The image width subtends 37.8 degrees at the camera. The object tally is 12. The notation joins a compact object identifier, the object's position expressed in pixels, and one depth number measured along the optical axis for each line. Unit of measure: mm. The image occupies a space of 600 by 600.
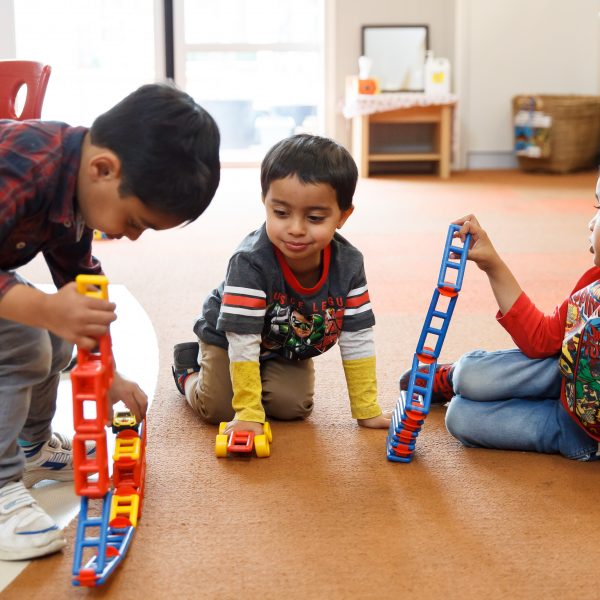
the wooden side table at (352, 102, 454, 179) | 4562
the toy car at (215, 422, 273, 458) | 1222
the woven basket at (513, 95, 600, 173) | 4539
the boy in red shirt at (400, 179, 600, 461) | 1211
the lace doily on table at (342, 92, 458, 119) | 4488
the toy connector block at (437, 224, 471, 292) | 1188
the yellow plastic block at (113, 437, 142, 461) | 1045
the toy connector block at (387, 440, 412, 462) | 1220
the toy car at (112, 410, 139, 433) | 1101
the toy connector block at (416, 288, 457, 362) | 1190
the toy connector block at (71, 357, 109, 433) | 814
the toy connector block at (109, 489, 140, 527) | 996
